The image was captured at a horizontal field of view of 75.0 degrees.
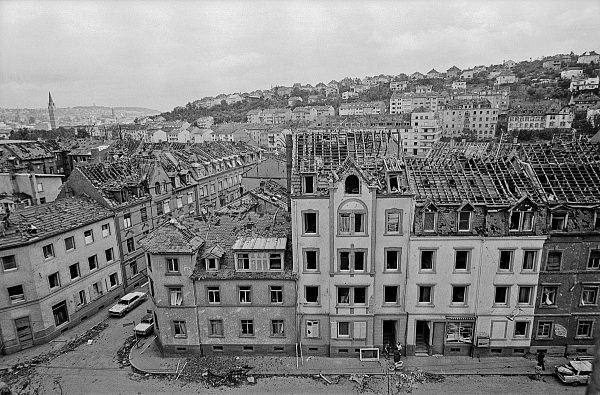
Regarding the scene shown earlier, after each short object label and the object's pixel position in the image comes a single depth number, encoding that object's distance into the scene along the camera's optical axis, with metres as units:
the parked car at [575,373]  33.75
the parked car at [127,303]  48.03
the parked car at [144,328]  42.69
